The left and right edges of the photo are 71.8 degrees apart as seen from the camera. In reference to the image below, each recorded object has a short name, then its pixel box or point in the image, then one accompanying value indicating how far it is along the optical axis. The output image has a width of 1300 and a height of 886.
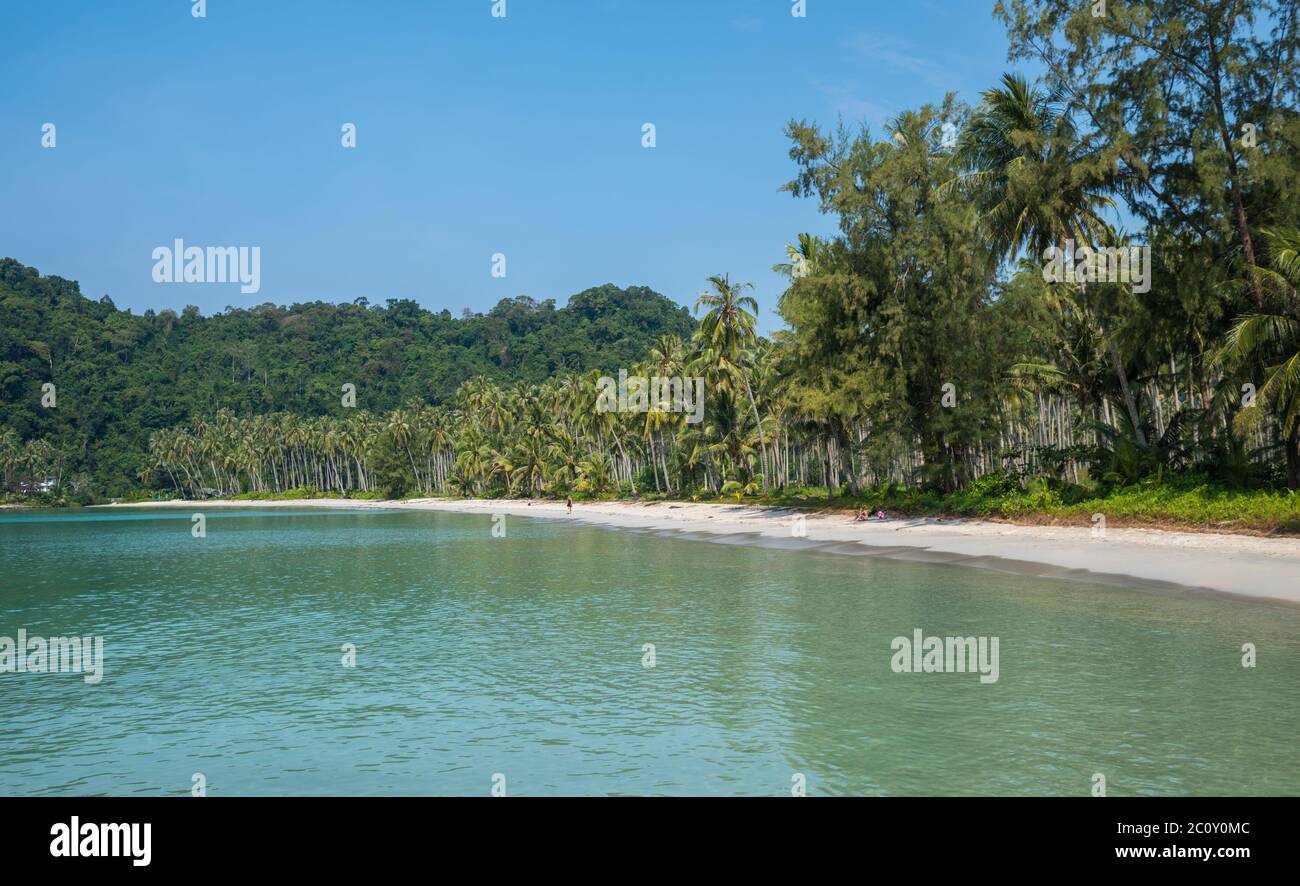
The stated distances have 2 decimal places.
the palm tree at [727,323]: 64.94
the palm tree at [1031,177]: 33.88
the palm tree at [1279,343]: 25.55
